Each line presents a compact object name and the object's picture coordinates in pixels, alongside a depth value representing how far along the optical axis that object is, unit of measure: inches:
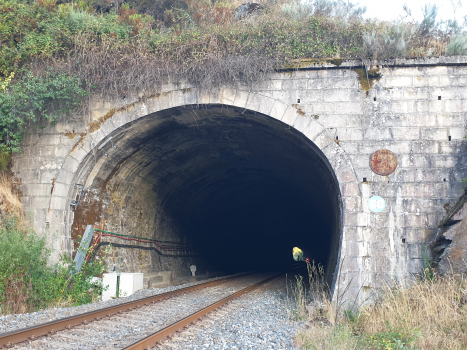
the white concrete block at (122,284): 378.9
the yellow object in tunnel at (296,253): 1938.7
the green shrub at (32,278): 300.2
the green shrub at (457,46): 334.3
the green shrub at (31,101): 361.1
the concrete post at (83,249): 363.1
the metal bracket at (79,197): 376.9
